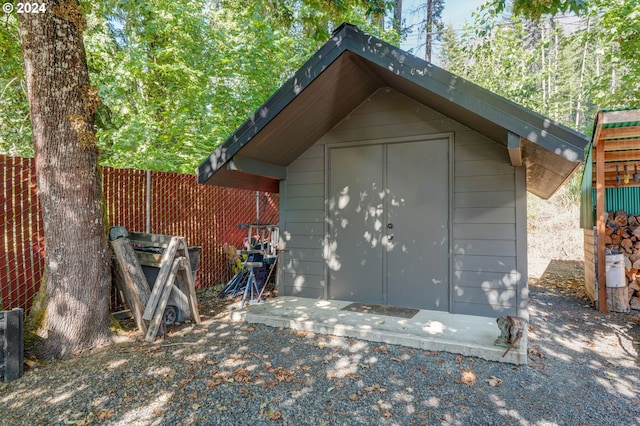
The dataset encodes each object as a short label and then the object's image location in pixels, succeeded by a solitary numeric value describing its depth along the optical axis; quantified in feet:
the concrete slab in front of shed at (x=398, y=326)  10.23
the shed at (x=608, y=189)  14.53
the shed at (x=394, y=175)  11.67
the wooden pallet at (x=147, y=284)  11.46
